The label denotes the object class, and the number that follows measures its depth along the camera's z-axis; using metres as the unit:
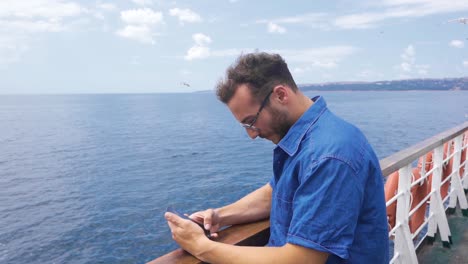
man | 1.08
